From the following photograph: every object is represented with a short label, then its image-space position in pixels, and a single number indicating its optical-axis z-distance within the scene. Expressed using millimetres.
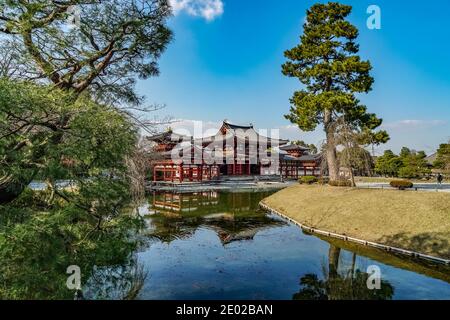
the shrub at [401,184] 23062
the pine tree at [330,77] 23203
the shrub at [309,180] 32956
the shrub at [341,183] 23281
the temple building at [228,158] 42125
